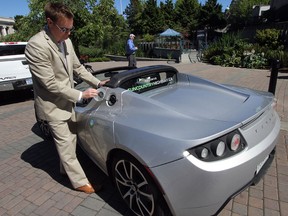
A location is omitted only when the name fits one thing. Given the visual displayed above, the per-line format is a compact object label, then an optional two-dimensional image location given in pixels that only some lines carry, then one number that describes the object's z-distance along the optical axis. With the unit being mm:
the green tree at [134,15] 51391
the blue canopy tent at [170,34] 23334
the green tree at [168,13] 47656
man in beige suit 2629
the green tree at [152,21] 47094
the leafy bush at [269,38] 15395
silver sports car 2004
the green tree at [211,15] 45469
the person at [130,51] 12102
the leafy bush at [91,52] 25453
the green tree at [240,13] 45125
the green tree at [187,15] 47281
